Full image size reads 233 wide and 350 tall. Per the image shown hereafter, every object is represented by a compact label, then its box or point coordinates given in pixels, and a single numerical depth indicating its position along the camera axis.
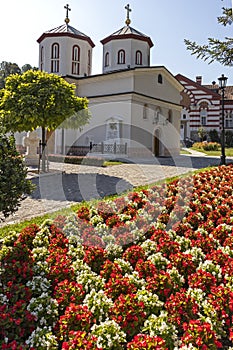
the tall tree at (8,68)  45.75
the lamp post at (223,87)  15.70
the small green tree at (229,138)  44.62
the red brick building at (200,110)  47.97
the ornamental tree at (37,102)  12.02
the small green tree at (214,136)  45.51
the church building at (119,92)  23.03
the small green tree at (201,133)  45.16
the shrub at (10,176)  4.27
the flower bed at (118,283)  2.60
